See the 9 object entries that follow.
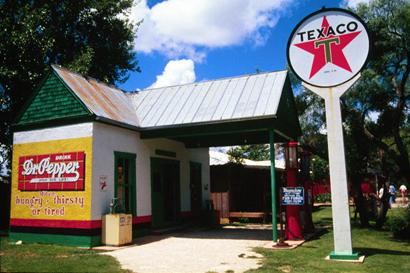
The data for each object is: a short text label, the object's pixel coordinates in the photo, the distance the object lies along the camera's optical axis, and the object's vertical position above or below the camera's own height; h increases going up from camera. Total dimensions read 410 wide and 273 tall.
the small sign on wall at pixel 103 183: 11.16 +0.26
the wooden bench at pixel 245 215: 17.50 -1.12
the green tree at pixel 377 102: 13.38 +3.09
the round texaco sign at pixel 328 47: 9.38 +3.31
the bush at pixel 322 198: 34.22 -0.89
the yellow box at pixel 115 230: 10.73 -1.00
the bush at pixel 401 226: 12.08 -1.20
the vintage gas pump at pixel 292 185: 11.45 +0.09
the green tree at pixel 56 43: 16.80 +7.10
